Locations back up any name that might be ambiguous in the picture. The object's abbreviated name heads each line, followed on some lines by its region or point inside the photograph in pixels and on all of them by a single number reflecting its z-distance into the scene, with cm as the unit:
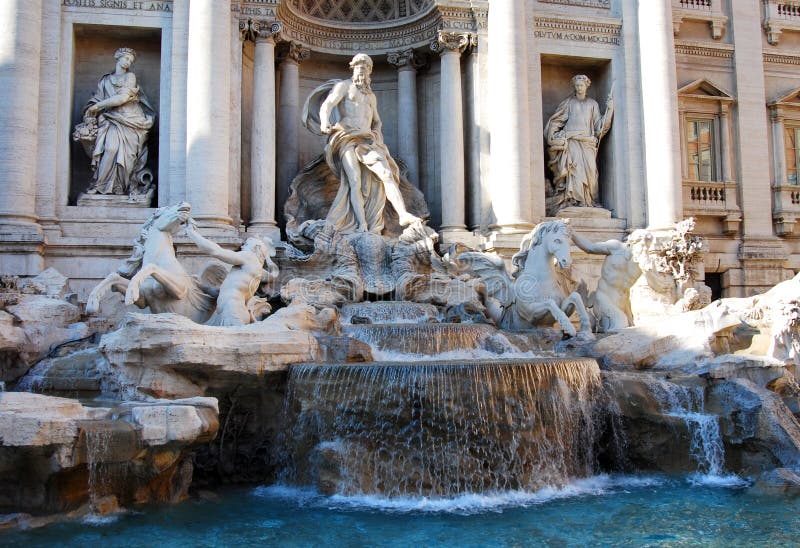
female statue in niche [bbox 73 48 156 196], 1352
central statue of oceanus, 1377
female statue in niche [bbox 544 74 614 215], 1537
